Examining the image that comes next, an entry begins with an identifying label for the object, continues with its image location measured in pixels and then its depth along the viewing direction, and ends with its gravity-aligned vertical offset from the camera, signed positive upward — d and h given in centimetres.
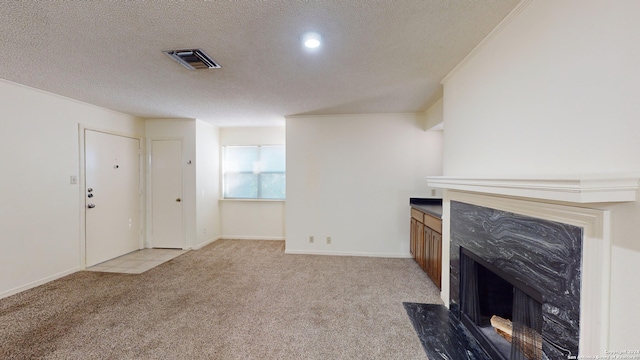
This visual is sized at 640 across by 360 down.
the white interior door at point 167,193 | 443 -34
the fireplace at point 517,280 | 112 -65
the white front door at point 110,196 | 355 -34
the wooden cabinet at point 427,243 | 276 -90
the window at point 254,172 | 510 +10
